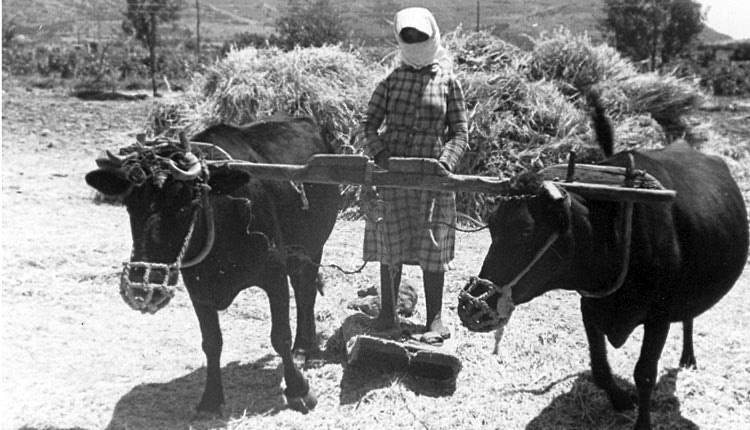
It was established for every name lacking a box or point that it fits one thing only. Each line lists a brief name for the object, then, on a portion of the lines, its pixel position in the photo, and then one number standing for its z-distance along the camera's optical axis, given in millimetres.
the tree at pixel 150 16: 29375
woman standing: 4703
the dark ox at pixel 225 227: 3531
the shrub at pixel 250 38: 25202
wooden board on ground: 4453
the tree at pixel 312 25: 25900
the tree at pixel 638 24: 32719
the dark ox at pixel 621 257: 3396
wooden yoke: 3416
